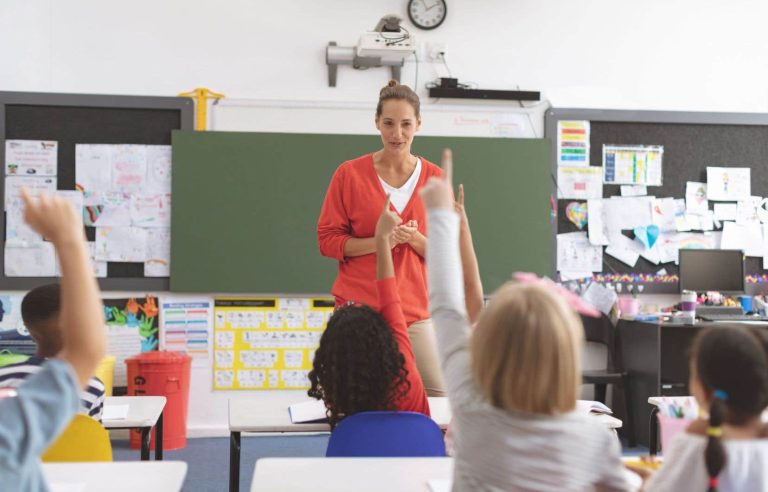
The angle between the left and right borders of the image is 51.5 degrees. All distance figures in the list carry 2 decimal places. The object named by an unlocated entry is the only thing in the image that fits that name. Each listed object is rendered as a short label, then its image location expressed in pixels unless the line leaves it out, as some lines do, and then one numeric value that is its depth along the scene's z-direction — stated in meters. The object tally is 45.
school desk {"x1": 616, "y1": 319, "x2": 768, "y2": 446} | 4.71
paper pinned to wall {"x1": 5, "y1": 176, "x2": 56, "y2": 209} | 4.96
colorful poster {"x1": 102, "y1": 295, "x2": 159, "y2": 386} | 5.00
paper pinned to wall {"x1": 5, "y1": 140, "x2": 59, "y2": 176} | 4.96
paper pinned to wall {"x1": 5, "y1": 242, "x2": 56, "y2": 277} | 4.94
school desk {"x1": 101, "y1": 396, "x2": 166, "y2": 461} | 2.48
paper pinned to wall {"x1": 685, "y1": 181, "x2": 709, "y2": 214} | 5.36
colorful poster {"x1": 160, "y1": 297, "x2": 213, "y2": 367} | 5.04
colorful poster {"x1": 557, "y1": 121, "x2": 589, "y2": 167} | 5.28
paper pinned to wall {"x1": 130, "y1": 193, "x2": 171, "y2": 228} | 5.01
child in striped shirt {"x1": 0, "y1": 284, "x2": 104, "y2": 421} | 1.88
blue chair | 1.86
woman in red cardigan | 2.75
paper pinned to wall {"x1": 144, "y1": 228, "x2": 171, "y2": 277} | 5.02
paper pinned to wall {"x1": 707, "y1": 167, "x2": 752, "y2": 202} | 5.39
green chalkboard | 4.99
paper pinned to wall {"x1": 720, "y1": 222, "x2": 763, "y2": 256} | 5.40
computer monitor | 5.11
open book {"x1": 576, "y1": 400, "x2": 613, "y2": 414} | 2.63
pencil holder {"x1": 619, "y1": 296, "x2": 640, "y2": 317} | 5.06
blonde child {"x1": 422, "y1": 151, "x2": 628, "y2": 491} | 1.24
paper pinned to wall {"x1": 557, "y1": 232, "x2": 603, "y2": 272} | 5.27
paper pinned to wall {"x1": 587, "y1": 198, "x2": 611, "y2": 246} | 5.29
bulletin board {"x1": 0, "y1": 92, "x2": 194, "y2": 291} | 4.97
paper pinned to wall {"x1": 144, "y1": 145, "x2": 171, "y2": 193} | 5.02
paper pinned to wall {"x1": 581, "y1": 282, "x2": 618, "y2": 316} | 5.14
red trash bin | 4.73
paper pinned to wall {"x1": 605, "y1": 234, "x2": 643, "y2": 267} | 5.31
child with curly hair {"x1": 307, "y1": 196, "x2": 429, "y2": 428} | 1.97
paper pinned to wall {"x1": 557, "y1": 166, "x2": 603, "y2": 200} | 5.28
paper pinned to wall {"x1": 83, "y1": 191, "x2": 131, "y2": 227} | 4.99
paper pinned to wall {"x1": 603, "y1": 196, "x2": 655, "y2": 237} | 5.30
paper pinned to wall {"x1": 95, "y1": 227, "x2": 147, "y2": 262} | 5.01
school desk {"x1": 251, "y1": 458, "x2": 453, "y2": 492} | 1.57
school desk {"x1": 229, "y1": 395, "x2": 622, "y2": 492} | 2.28
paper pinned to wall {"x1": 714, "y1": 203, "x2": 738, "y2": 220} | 5.39
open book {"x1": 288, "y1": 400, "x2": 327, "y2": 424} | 2.32
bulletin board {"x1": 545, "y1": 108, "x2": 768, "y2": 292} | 5.30
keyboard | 4.91
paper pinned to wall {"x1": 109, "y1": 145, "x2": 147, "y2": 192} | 5.00
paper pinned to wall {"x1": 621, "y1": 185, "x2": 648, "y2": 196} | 5.32
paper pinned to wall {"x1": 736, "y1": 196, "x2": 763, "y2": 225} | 5.41
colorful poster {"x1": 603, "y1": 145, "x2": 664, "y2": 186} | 5.31
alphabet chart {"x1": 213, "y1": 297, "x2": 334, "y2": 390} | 5.08
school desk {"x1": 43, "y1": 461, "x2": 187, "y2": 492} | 1.54
